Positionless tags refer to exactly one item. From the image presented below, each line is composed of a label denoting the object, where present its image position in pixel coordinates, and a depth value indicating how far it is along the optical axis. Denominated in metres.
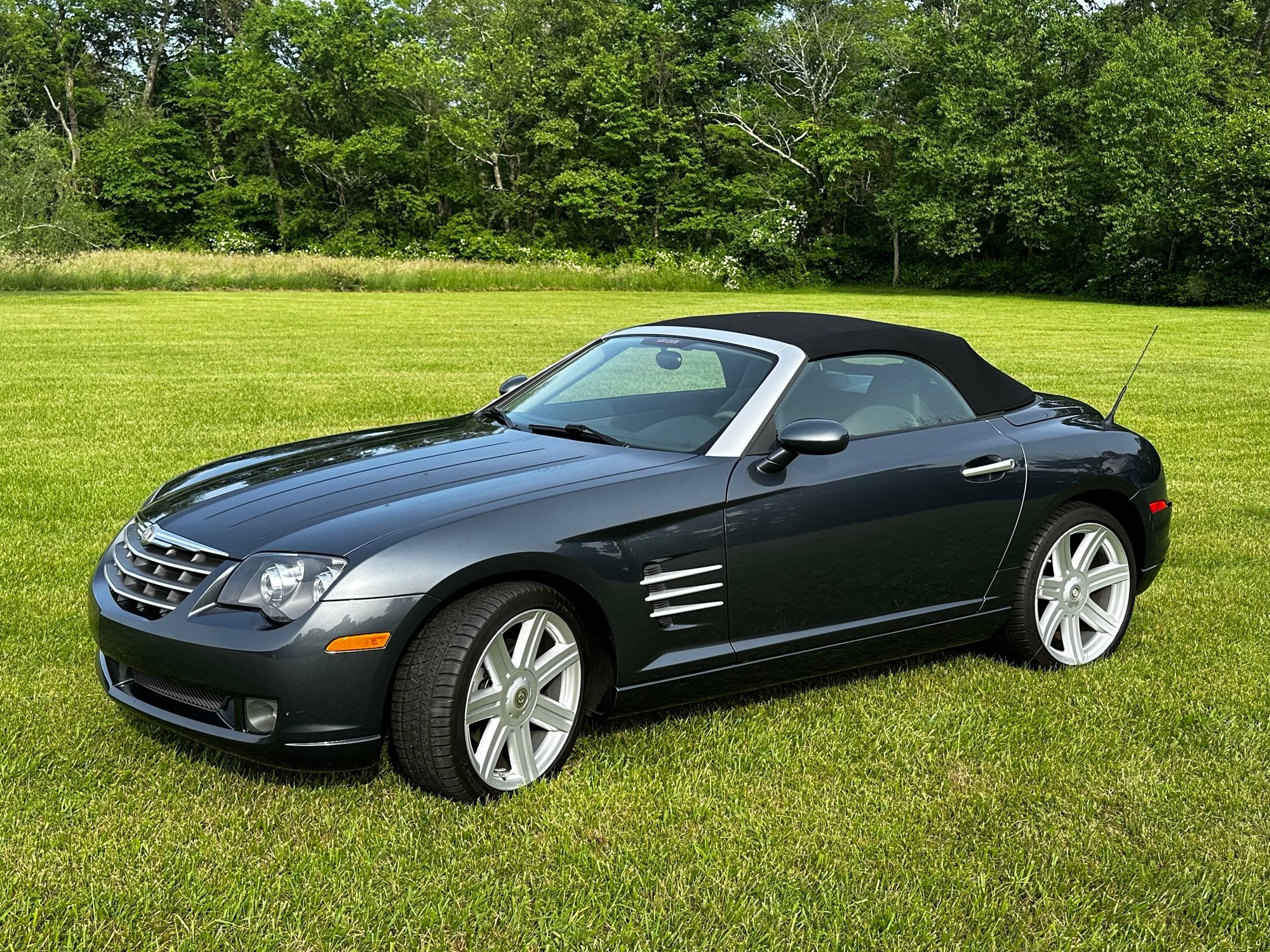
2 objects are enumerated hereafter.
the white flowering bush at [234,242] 60.16
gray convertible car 3.70
